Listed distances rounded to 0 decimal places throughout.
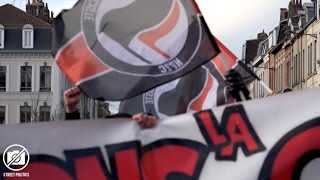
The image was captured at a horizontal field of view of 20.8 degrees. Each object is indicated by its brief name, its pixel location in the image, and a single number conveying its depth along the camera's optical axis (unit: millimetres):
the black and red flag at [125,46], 5621
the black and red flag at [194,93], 7207
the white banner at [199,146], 5414
